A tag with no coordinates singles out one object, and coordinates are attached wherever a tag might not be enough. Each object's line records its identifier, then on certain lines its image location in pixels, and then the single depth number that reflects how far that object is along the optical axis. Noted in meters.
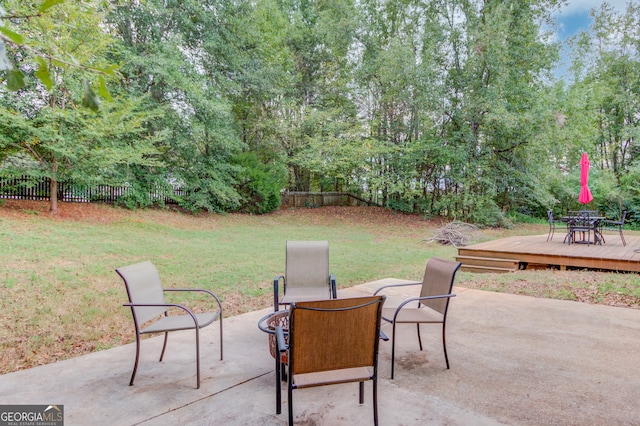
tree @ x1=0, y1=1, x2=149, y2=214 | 8.45
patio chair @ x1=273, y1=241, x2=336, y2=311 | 3.86
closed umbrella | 7.61
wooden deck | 6.05
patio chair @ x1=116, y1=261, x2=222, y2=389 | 2.50
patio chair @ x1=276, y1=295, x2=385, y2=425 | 1.78
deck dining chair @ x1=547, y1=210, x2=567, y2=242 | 8.33
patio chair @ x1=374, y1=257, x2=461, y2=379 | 2.73
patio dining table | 7.60
